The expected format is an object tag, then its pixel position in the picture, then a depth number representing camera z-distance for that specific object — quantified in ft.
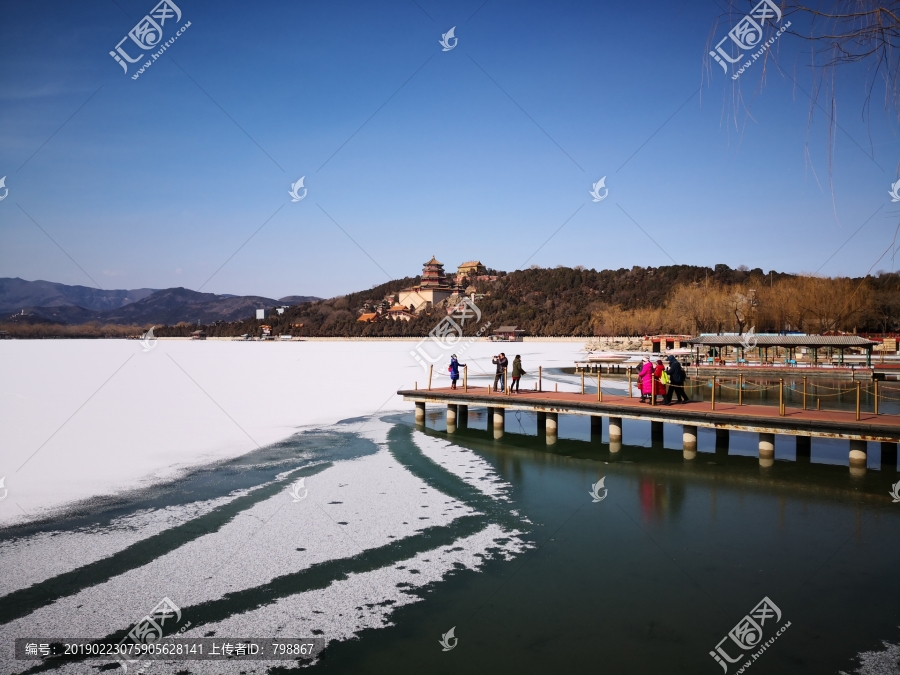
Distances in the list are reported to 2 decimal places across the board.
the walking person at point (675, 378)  52.13
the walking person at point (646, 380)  52.54
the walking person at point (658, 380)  52.27
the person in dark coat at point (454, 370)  67.09
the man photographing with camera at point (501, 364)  62.44
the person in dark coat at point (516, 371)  61.36
